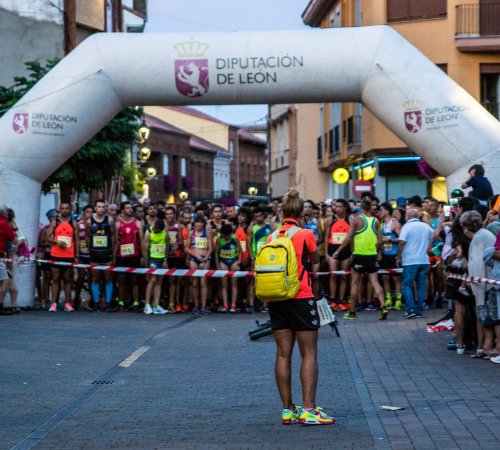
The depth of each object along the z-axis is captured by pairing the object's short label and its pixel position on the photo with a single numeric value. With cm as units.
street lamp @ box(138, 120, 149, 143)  3931
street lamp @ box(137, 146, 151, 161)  4491
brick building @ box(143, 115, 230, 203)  7792
